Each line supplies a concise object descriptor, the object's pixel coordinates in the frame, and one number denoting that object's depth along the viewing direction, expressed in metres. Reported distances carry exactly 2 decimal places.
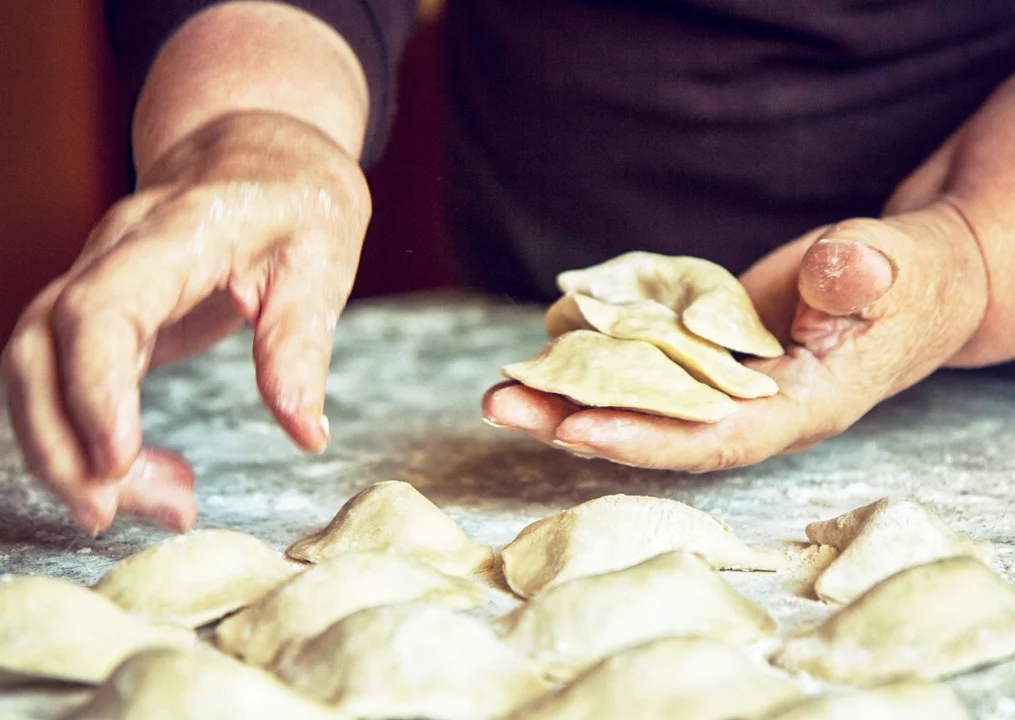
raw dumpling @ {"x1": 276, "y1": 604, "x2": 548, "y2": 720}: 0.55
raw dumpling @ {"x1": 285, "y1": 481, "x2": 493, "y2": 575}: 0.79
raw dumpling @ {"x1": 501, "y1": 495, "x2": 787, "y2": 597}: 0.74
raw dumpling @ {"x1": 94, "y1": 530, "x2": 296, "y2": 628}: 0.68
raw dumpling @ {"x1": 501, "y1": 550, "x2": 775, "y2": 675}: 0.61
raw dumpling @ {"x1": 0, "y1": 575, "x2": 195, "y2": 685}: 0.59
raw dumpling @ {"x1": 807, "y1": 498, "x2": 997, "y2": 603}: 0.72
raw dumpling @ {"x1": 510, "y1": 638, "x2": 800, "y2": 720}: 0.53
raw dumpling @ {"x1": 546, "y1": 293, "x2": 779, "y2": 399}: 0.92
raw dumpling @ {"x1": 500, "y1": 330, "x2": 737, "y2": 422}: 0.87
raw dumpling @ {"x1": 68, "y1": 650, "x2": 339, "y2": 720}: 0.51
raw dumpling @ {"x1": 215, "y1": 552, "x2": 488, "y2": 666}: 0.64
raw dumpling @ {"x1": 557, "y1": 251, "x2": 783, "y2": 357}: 0.96
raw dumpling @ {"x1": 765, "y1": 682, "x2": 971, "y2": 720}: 0.52
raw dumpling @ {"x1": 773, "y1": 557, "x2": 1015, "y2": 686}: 0.60
